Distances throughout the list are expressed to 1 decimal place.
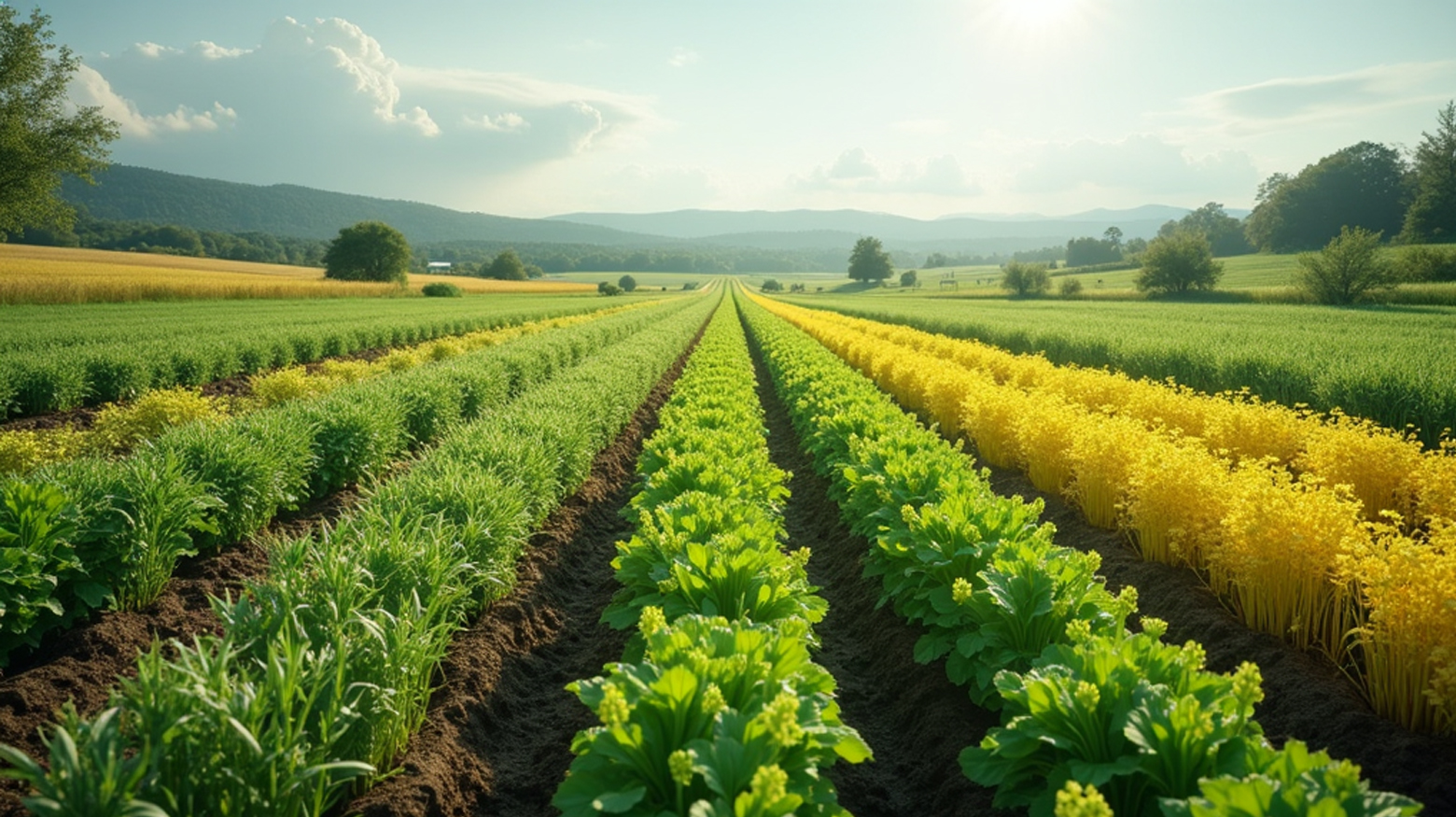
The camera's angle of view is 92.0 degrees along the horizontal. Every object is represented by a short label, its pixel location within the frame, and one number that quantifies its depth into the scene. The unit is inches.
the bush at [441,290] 2467.9
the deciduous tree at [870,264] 5364.2
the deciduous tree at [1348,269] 1471.5
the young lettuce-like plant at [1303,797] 81.5
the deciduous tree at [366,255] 2721.5
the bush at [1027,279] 2849.4
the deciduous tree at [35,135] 1328.7
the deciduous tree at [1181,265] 2165.4
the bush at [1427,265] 1689.2
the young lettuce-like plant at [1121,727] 103.6
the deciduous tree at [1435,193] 2358.5
